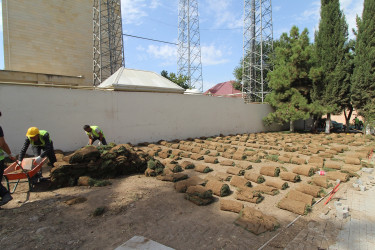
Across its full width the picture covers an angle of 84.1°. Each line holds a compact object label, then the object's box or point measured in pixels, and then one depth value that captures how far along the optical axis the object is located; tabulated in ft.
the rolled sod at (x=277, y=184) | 16.14
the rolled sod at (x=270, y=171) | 19.39
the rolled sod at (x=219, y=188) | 14.75
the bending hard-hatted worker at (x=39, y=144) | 15.87
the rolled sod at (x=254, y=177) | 17.63
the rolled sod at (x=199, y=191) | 13.71
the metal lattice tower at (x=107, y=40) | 62.03
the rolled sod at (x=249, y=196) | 13.72
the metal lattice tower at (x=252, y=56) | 72.18
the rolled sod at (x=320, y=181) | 16.17
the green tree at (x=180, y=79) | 81.76
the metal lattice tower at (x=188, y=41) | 84.43
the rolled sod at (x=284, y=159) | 24.67
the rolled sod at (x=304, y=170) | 19.38
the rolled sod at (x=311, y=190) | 14.40
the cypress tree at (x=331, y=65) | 50.34
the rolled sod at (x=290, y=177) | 17.89
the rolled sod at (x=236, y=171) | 19.67
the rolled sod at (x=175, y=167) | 20.61
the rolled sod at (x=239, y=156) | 26.02
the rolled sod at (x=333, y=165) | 21.11
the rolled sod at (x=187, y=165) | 21.98
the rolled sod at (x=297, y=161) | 23.50
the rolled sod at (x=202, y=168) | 20.88
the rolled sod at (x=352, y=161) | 22.58
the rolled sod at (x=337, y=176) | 17.58
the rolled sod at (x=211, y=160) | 24.34
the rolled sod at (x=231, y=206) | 12.03
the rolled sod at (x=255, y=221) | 10.19
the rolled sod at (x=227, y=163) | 23.37
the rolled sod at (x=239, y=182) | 16.35
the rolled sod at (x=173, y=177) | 17.63
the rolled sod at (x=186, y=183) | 15.30
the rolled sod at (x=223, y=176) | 18.13
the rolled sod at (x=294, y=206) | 12.00
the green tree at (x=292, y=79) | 50.62
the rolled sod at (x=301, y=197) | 13.02
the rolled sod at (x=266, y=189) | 15.15
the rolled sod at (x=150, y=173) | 19.01
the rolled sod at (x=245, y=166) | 21.87
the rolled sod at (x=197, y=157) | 26.00
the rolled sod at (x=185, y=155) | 27.31
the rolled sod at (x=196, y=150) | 29.53
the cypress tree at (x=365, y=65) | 46.65
